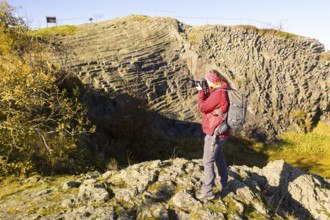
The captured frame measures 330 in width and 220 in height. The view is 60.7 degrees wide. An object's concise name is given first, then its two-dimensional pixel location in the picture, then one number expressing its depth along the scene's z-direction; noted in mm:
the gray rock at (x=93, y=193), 6465
